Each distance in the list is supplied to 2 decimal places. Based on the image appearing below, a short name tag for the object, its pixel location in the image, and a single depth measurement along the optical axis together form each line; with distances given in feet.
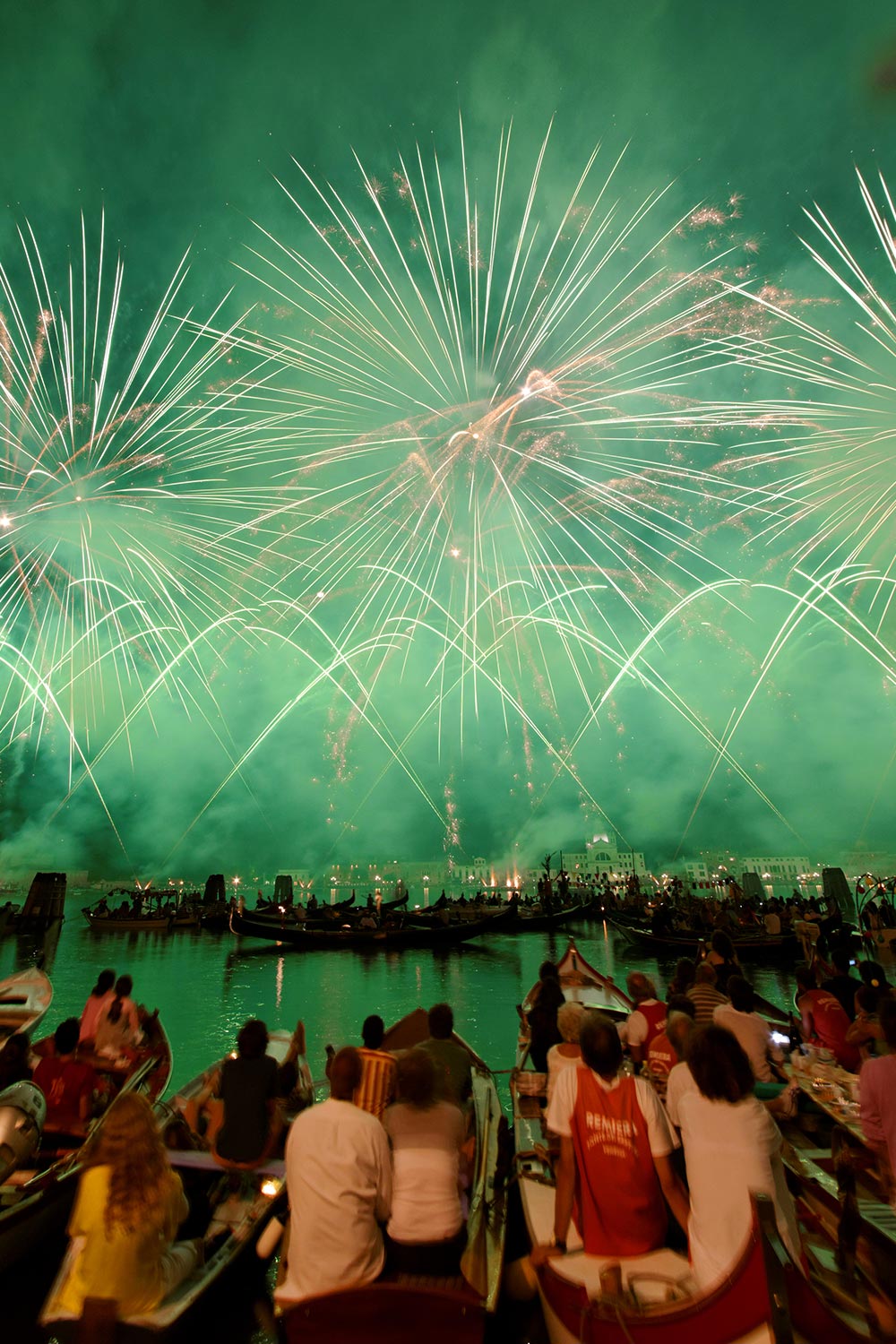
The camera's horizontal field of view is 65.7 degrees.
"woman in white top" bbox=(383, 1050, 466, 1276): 12.71
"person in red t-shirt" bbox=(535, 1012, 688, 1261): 11.79
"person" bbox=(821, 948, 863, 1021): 30.27
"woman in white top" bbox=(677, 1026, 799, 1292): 10.61
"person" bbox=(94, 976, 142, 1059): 28.99
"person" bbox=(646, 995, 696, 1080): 21.08
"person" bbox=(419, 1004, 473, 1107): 21.13
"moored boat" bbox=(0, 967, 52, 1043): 33.12
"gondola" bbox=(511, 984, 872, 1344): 9.11
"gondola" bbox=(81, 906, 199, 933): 203.00
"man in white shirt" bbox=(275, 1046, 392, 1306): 11.41
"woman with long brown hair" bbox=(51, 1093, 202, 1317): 11.94
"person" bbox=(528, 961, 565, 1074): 24.66
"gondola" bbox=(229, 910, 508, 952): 145.28
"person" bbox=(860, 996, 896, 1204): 15.81
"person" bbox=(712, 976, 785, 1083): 21.77
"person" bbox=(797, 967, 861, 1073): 25.07
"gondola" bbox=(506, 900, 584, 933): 195.61
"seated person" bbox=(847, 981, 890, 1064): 23.61
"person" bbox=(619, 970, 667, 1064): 24.27
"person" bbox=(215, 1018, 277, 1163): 18.78
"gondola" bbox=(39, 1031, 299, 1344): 12.95
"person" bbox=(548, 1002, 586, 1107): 19.46
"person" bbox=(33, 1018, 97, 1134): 21.80
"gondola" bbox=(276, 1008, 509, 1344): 10.32
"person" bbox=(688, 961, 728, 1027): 25.07
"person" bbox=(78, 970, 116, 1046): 29.48
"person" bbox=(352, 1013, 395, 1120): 18.22
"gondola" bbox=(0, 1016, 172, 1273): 18.16
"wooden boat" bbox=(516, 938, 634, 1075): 40.55
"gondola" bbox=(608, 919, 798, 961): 107.83
